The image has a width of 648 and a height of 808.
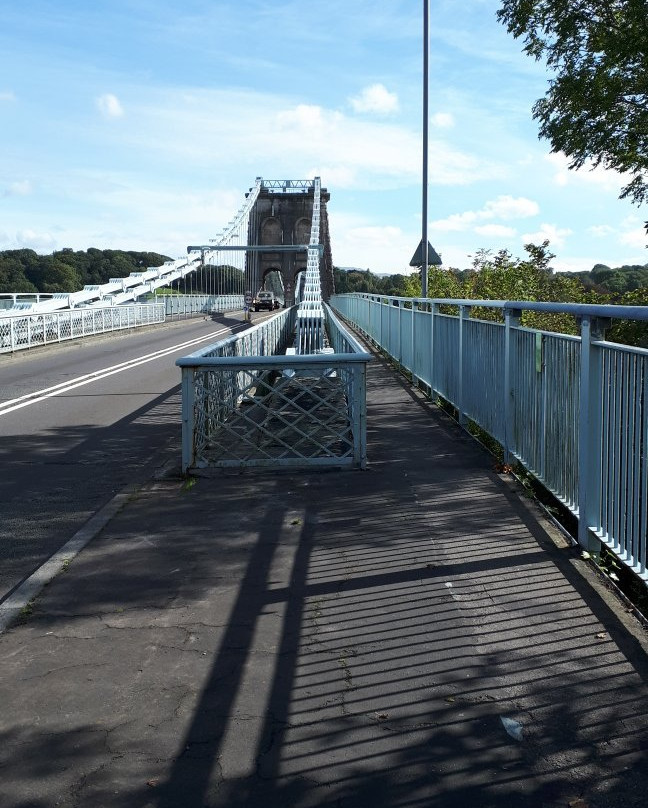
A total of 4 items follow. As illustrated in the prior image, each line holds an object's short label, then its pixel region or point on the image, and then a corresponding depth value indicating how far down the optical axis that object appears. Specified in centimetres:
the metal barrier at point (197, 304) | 5838
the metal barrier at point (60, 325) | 2452
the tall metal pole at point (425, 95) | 2223
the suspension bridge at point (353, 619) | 302
